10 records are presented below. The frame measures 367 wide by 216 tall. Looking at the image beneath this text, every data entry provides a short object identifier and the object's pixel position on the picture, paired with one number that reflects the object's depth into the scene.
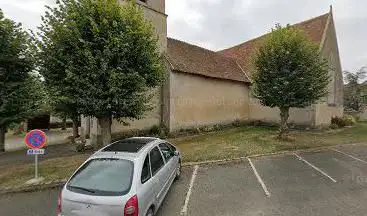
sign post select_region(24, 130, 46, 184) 9.18
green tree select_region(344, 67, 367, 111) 34.47
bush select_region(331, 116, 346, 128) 22.48
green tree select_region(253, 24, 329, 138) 14.40
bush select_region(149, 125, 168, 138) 17.50
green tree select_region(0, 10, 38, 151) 15.70
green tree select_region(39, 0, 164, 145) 9.55
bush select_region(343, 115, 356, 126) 23.36
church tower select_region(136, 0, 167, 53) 17.80
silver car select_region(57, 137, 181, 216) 5.11
